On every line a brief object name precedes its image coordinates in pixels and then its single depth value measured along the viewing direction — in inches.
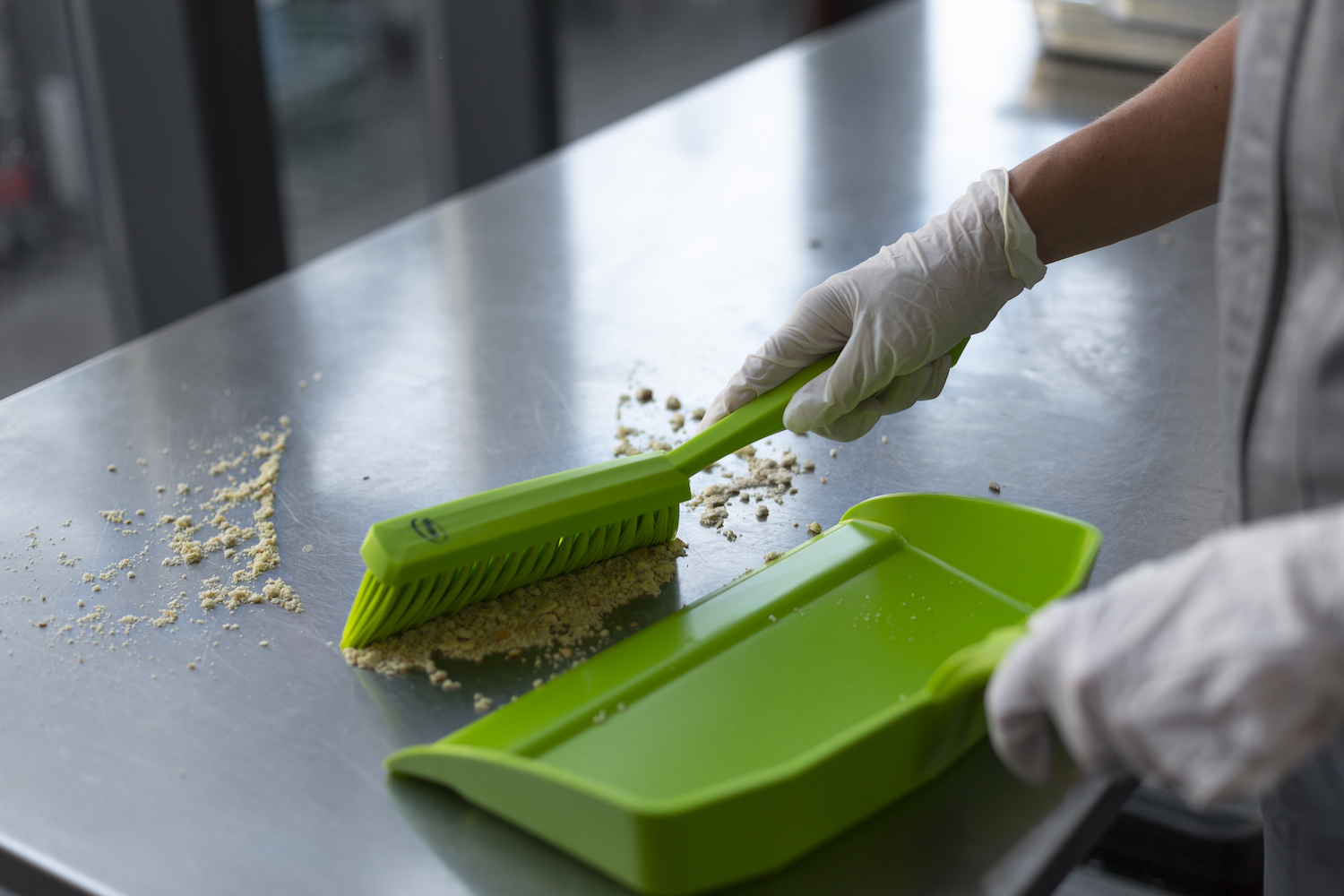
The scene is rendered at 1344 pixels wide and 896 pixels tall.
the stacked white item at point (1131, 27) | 87.8
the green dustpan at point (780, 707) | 25.4
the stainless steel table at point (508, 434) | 28.2
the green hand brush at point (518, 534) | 32.7
